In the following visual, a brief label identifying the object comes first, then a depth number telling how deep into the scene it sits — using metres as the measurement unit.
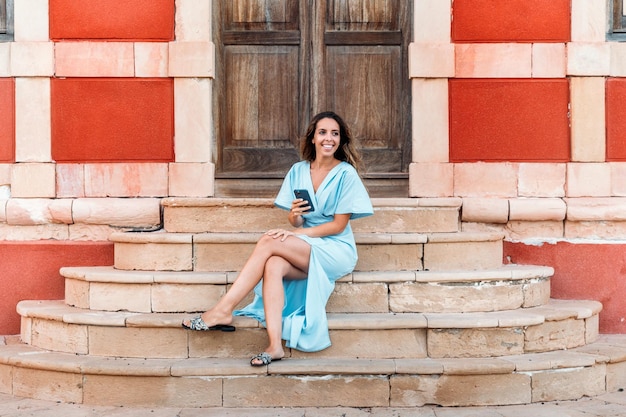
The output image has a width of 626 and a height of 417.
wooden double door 6.76
